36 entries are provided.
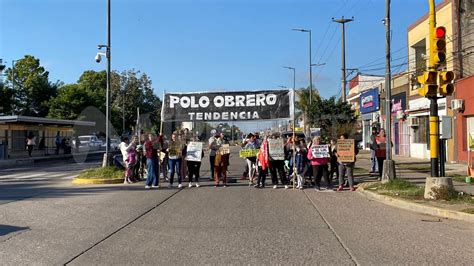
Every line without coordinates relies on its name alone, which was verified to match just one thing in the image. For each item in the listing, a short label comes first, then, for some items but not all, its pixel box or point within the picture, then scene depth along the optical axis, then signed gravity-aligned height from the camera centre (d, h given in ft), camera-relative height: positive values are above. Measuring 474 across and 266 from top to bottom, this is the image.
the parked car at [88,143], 156.15 +0.54
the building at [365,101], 137.08 +12.97
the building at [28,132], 117.80 +3.67
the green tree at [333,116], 107.42 +6.38
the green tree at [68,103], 203.72 +16.96
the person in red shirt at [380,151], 57.88 -0.65
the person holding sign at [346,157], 50.06 -1.20
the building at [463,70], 77.87 +12.24
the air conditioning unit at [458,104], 77.30 +6.27
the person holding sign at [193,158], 52.95 -1.33
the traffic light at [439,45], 40.52 +8.01
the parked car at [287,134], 83.76 +1.91
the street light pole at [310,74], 159.79 +22.26
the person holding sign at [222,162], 54.70 -1.83
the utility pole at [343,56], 113.91 +20.84
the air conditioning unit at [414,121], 100.89 +4.81
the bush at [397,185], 47.11 -3.74
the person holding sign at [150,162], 52.54 -1.74
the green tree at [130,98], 195.00 +18.62
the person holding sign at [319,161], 50.78 -1.57
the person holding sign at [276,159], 52.70 -1.42
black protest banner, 62.49 +4.94
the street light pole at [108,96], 65.21 +6.39
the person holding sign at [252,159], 56.34 -1.53
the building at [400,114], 108.37 +6.73
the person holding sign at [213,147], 55.71 -0.19
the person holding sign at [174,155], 52.60 -1.01
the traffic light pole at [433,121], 41.47 +1.99
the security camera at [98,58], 70.45 +12.14
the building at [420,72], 84.93 +13.30
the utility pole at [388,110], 51.65 +3.68
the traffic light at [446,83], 40.91 +5.03
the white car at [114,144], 171.12 +0.42
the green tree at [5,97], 157.69 +15.02
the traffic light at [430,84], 41.24 +4.97
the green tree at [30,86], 205.57 +24.15
